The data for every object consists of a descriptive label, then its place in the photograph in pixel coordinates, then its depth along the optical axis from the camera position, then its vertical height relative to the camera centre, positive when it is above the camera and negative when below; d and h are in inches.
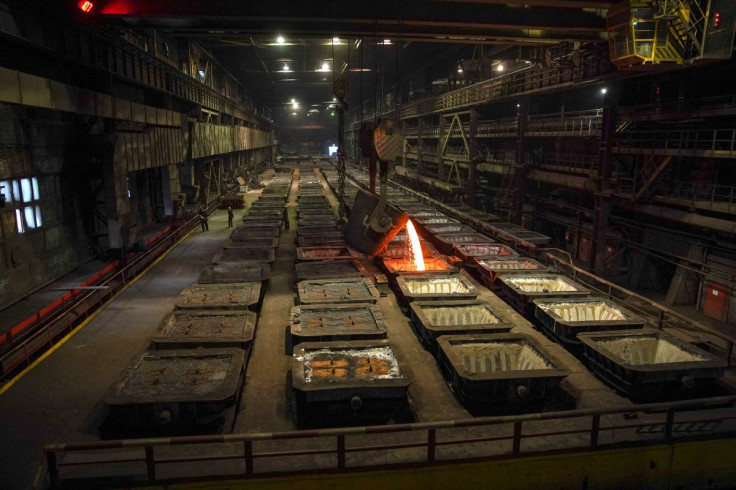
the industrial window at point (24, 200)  424.2 -40.6
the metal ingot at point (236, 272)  483.9 -120.8
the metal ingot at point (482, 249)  628.4 -118.0
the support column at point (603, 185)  706.8 -33.4
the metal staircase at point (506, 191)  1063.0 -68.5
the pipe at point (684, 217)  508.1 -63.5
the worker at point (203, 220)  858.8 -111.2
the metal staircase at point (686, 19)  453.4 +140.5
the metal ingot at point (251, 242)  620.5 -112.4
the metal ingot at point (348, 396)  257.1 -131.2
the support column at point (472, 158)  1207.6 +9.6
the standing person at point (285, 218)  904.3 -113.9
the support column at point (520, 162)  982.4 +0.6
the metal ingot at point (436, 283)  477.1 -125.5
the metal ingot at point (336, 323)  340.5 -124.2
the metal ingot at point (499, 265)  539.8 -123.0
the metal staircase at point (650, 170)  603.2 -8.9
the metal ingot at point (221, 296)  390.9 -121.9
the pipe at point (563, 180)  777.9 -30.7
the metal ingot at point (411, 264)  569.9 -126.8
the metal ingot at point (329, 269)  499.5 -123.3
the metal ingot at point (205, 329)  322.7 -125.0
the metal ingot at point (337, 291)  418.6 -122.5
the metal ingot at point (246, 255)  572.1 -119.4
